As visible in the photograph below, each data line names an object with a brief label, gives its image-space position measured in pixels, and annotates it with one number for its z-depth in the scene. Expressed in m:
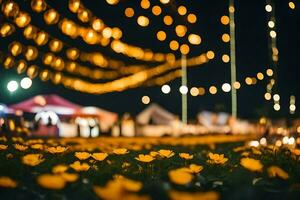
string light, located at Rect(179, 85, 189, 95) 23.55
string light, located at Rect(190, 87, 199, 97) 26.97
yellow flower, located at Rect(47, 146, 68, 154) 2.95
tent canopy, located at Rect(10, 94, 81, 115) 19.03
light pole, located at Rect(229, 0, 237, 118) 21.77
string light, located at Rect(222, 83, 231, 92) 22.15
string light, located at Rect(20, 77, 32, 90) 15.40
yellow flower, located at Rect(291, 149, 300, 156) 3.19
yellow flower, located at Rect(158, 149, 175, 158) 2.73
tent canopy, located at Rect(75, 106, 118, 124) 20.74
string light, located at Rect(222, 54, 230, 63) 21.21
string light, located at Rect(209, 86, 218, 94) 25.87
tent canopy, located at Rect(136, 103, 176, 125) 29.61
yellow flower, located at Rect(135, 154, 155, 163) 2.57
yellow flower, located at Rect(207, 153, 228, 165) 2.78
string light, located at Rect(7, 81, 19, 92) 14.56
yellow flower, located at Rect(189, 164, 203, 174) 2.31
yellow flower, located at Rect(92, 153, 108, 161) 2.60
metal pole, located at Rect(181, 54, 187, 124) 26.16
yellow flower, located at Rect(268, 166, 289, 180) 2.12
